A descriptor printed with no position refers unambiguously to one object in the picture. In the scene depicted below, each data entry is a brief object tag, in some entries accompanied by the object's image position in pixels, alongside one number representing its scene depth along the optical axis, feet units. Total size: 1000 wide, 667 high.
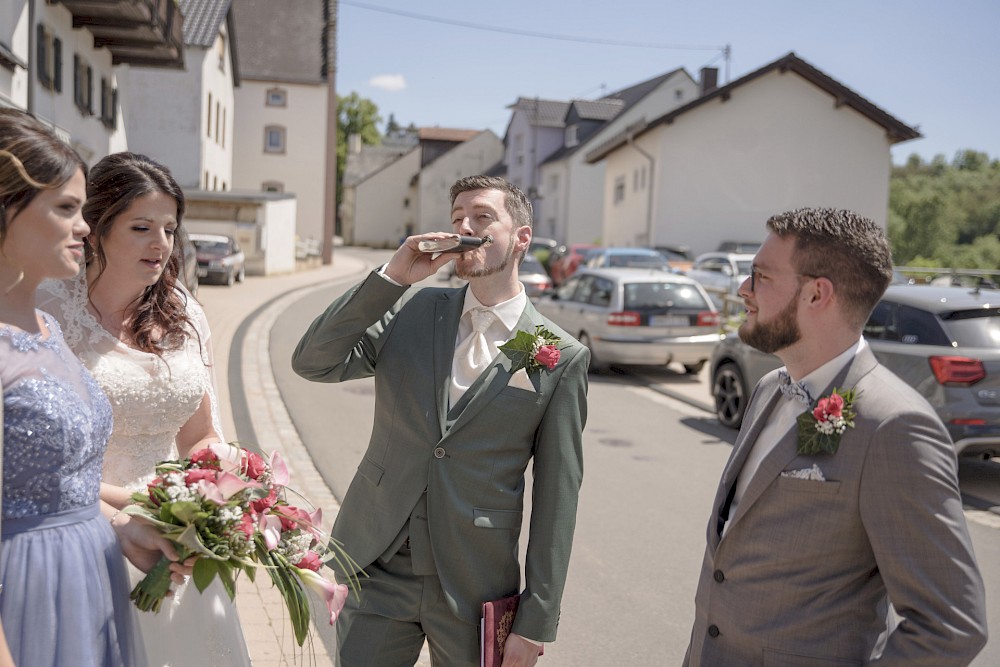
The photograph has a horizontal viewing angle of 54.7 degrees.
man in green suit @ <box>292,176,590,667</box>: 9.53
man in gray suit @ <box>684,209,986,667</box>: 6.82
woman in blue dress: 7.28
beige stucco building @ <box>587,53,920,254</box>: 122.62
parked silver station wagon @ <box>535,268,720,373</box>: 49.16
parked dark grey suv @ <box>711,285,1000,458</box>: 27.76
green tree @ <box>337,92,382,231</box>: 321.93
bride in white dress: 9.93
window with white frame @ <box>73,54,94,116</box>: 74.49
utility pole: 172.76
